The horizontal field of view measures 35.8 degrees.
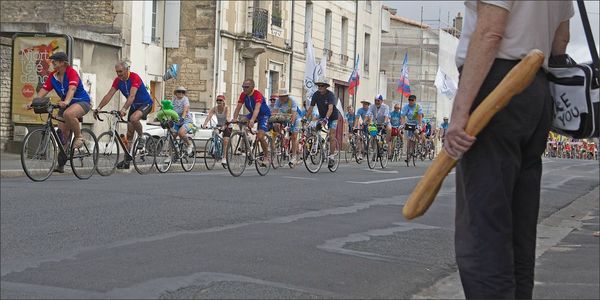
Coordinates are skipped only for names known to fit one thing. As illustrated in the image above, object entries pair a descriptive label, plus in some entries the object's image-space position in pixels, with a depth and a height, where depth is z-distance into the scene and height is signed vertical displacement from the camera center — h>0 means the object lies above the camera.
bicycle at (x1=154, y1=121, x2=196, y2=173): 17.77 -0.57
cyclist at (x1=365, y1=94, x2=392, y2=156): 24.58 +0.34
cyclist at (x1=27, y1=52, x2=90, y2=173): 13.75 +0.33
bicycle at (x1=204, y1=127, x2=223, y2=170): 19.58 -0.49
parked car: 28.02 -0.22
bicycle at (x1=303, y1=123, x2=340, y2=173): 19.27 -0.48
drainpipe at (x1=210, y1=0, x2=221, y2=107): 34.66 +2.72
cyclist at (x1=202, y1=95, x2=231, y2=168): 18.22 +0.16
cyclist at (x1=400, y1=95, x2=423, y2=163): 24.34 +0.39
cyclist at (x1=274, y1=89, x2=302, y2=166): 19.34 +0.38
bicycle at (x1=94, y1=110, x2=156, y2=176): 15.41 -0.52
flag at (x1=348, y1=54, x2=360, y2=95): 40.16 +2.11
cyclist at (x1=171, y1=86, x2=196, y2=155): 18.52 +0.06
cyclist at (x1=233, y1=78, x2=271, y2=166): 17.31 +0.31
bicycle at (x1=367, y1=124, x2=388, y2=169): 23.06 -0.49
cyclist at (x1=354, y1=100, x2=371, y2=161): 24.94 +0.13
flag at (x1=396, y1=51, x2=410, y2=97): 41.50 +2.11
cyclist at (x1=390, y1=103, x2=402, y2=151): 25.84 +0.34
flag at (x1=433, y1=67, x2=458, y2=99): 35.41 +1.90
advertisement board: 22.31 +1.19
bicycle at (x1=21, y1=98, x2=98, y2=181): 13.69 -0.51
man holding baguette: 2.96 +0.00
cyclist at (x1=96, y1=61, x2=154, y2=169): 15.68 +0.38
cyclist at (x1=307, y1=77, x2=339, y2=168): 19.53 +0.40
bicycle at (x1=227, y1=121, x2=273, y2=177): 16.97 -0.54
